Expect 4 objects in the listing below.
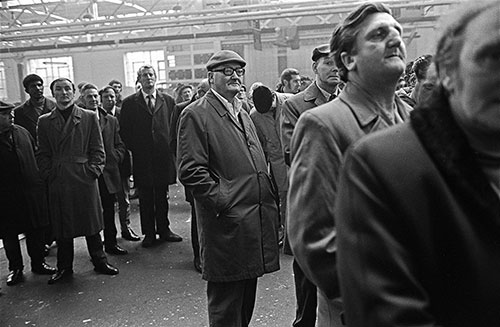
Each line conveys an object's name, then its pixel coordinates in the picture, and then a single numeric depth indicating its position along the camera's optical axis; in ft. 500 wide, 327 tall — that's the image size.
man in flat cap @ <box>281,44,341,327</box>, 9.47
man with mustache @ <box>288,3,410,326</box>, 5.07
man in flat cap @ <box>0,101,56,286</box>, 14.28
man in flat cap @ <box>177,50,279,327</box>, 9.09
